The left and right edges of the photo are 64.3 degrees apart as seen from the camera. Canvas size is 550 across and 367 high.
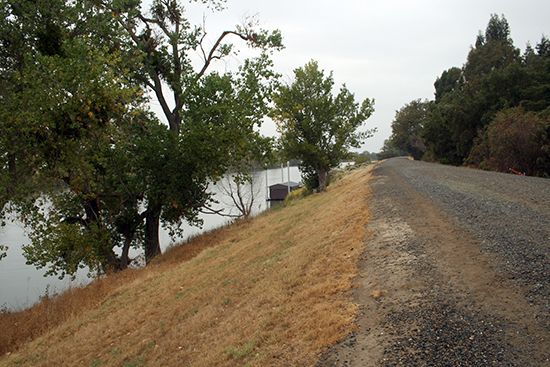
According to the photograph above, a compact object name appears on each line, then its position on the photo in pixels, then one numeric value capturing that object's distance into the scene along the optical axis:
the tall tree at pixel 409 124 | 86.81
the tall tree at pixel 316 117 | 31.19
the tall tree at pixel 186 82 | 19.94
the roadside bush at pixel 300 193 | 36.96
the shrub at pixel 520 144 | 29.98
